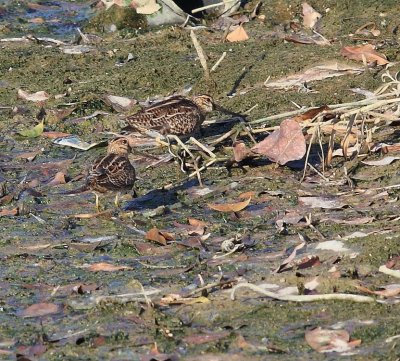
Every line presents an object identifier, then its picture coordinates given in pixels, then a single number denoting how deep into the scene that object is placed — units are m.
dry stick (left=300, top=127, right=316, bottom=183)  15.31
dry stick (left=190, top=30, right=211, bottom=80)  19.70
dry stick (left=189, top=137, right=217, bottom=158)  16.64
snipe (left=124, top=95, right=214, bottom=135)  18.20
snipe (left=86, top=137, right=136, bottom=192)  15.05
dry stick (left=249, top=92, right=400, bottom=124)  15.96
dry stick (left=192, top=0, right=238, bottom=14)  23.81
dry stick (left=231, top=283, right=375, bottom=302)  10.73
